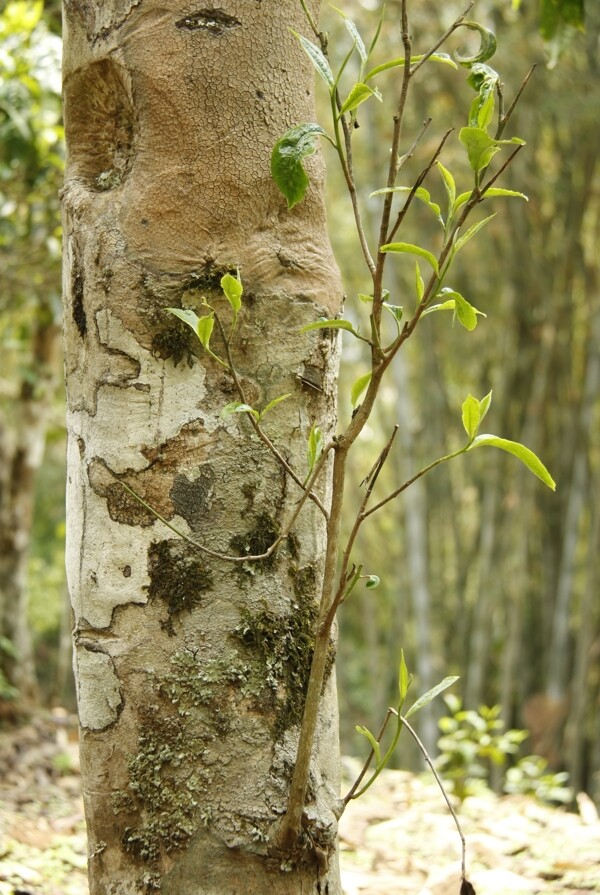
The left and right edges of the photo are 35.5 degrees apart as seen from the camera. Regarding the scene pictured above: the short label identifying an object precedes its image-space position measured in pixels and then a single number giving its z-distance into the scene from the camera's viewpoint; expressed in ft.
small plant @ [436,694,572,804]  8.59
